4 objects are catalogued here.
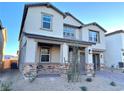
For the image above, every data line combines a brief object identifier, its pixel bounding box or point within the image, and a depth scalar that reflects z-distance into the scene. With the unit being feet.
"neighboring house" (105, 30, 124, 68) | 43.41
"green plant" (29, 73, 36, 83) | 20.18
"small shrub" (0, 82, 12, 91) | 13.76
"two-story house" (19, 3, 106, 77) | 22.88
